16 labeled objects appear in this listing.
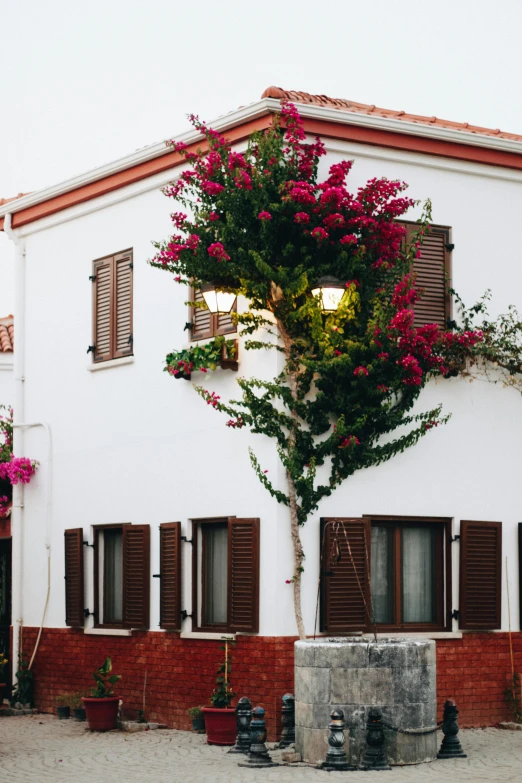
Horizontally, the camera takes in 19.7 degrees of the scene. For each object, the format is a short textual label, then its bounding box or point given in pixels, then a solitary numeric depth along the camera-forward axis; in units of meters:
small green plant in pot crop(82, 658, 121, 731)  17.78
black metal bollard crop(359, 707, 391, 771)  13.66
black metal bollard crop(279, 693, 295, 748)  15.25
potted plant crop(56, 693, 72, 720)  19.61
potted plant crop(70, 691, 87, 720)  19.11
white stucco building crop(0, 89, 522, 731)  17.00
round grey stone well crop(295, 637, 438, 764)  13.88
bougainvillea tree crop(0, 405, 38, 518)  20.81
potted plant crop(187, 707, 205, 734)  17.12
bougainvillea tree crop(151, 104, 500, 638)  16.33
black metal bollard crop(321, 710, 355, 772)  13.53
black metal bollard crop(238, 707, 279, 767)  14.27
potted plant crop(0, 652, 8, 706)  19.86
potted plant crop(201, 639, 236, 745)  16.09
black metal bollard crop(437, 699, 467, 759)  14.61
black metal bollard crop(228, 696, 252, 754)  15.12
